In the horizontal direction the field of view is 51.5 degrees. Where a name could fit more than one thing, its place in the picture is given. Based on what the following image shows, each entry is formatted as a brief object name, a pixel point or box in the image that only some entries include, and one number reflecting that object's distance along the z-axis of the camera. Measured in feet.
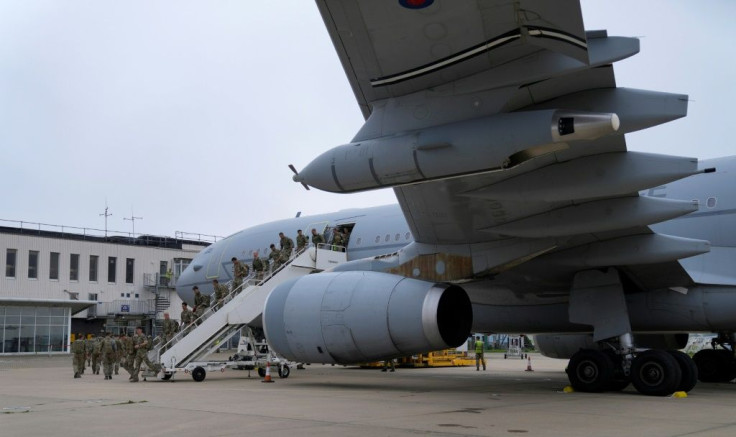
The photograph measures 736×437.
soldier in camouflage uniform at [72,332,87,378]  65.61
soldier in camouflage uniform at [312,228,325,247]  63.36
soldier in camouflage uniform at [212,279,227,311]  61.67
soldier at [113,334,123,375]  66.03
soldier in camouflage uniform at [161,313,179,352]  59.57
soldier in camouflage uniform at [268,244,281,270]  62.59
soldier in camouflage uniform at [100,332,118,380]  63.37
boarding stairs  56.29
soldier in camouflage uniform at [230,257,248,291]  62.49
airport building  121.08
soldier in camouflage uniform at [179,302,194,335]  60.49
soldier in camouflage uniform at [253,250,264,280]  64.64
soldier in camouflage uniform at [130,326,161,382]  56.49
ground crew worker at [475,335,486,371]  76.51
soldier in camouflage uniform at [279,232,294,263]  64.06
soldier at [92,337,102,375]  70.18
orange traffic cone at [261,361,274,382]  52.24
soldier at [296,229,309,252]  63.72
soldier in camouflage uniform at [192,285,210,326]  60.85
